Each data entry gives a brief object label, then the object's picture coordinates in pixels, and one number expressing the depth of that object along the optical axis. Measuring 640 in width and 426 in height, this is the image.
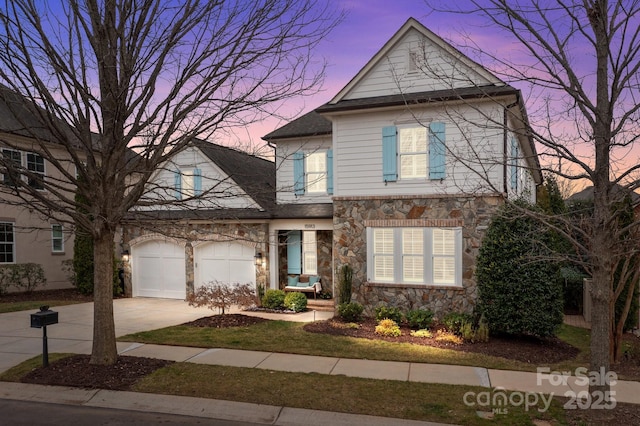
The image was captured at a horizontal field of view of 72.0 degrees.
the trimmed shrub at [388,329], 10.34
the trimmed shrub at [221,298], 11.84
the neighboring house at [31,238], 17.41
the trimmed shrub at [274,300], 13.85
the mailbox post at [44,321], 7.32
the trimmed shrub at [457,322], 10.19
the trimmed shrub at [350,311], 11.65
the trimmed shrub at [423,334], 10.18
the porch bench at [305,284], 14.85
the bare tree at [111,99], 6.54
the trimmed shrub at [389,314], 11.51
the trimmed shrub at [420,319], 10.92
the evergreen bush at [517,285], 9.38
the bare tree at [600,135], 5.29
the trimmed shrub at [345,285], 12.37
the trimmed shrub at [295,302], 13.48
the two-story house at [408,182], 11.45
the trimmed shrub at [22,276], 16.80
